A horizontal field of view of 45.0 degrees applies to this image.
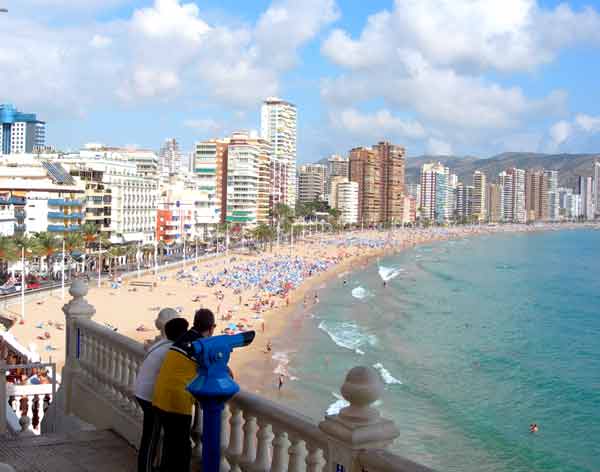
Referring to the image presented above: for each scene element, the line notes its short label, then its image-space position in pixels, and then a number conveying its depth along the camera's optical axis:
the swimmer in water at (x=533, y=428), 21.47
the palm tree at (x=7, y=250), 44.25
